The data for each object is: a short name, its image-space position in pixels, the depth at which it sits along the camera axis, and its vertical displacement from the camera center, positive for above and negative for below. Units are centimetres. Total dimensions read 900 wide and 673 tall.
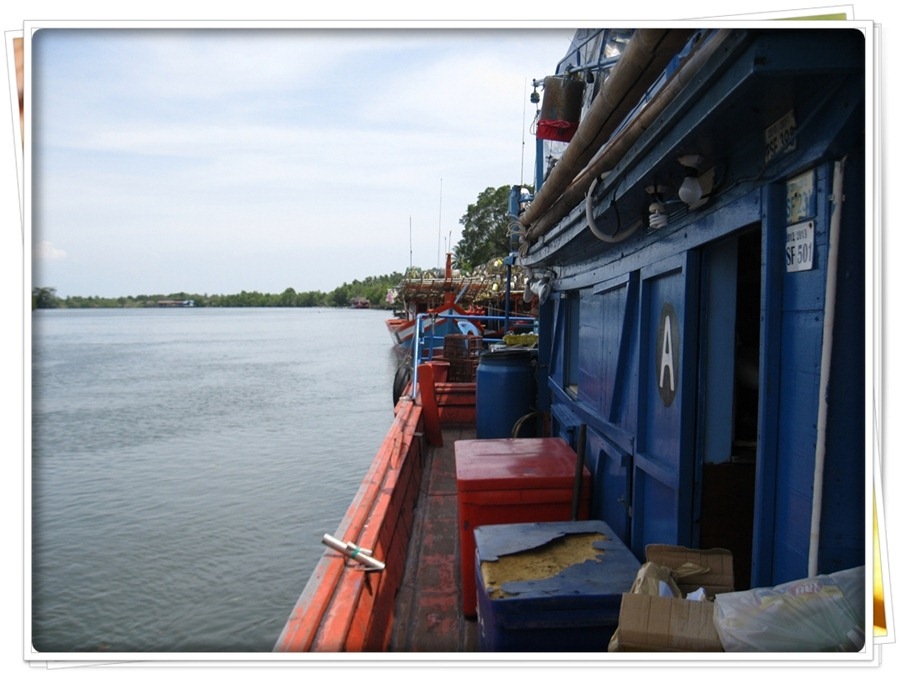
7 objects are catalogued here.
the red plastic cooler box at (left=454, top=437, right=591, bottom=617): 420 -104
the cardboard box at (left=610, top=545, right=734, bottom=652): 210 -92
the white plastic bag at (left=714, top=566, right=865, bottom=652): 188 -80
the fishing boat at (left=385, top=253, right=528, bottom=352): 2936 +156
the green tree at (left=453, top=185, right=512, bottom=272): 5616 +797
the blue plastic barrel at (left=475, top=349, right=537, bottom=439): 790 -77
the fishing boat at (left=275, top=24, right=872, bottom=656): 207 -16
